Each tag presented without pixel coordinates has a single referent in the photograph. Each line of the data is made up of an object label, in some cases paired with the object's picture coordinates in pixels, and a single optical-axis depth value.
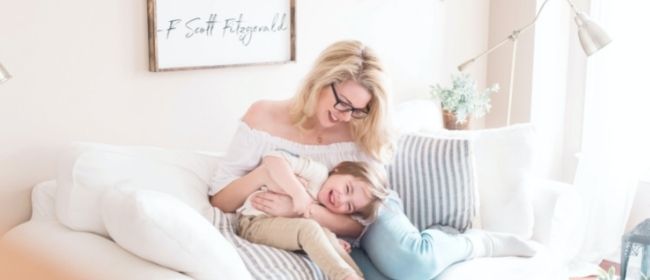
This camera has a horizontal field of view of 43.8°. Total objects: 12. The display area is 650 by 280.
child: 2.22
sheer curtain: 3.51
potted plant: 3.36
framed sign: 2.54
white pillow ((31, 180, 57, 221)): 2.25
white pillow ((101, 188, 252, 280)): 1.82
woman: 2.31
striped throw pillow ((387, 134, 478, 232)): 2.61
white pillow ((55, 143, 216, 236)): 2.05
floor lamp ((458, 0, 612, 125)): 2.93
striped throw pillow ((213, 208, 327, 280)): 2.10
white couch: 1.85
